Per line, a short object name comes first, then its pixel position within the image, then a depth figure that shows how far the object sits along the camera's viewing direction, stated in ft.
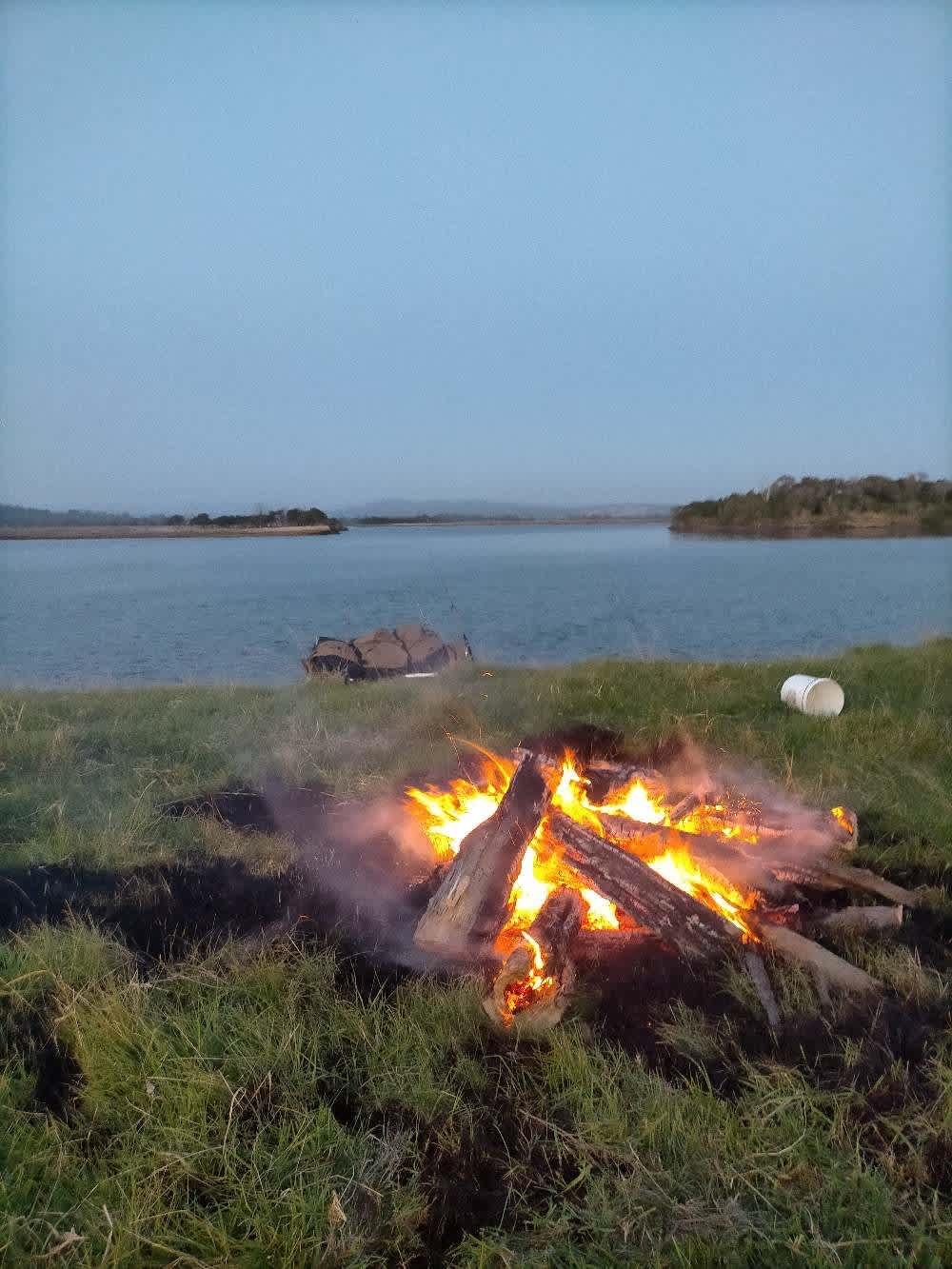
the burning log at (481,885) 11.60
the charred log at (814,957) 11.03
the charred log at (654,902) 11.67
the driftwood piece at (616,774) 14.49
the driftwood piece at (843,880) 13.37
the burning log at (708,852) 13.07
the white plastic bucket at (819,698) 23.22
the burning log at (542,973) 10.81
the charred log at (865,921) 12.50
